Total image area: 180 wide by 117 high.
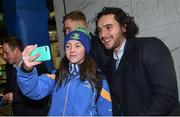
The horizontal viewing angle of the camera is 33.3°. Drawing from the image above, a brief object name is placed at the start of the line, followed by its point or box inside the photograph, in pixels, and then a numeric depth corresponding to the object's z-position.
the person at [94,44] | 2.16
